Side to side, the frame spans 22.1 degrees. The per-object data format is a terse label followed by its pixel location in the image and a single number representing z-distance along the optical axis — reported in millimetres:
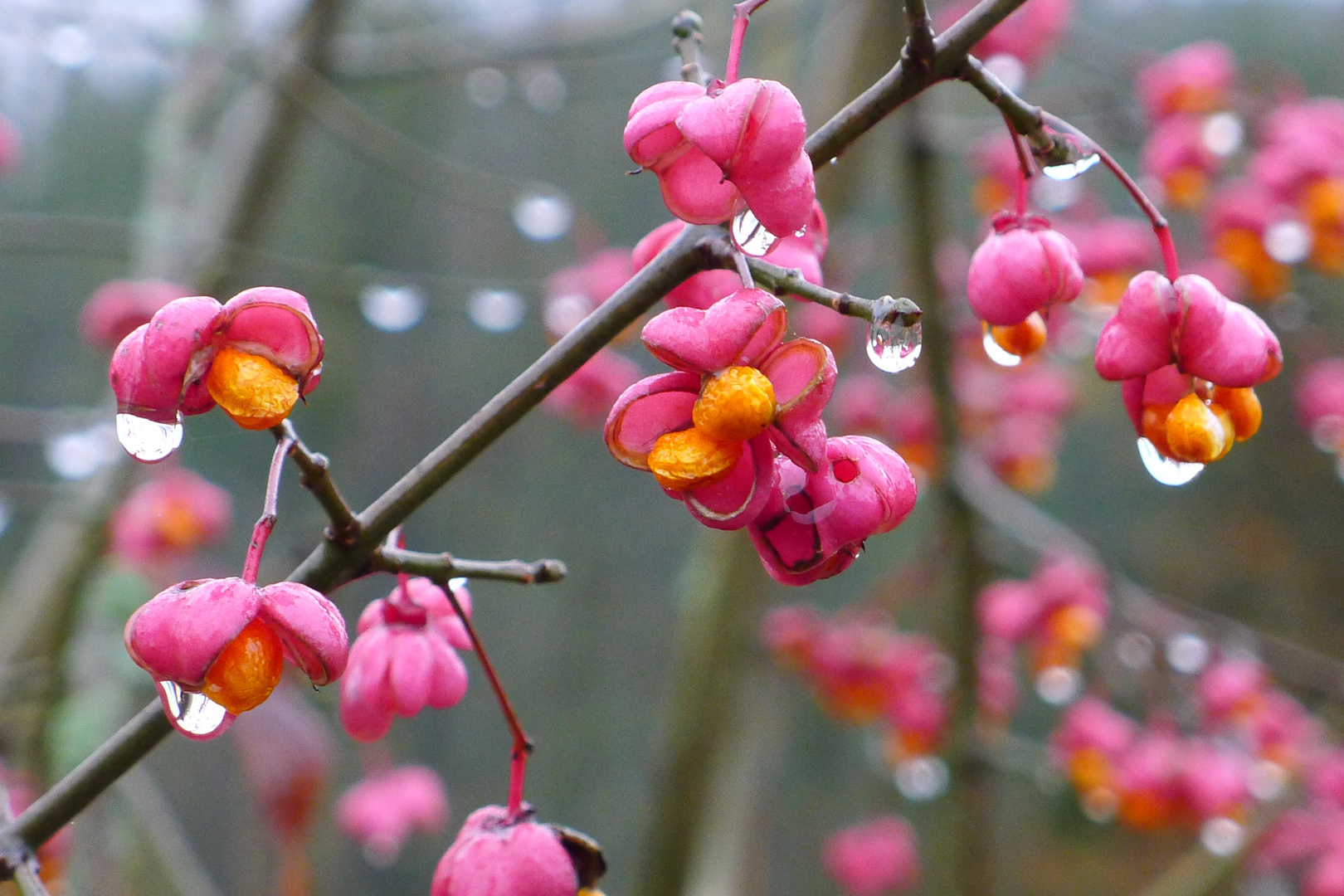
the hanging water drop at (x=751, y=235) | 227
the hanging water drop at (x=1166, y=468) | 239
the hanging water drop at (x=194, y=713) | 224
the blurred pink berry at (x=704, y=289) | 238
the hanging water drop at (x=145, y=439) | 223
